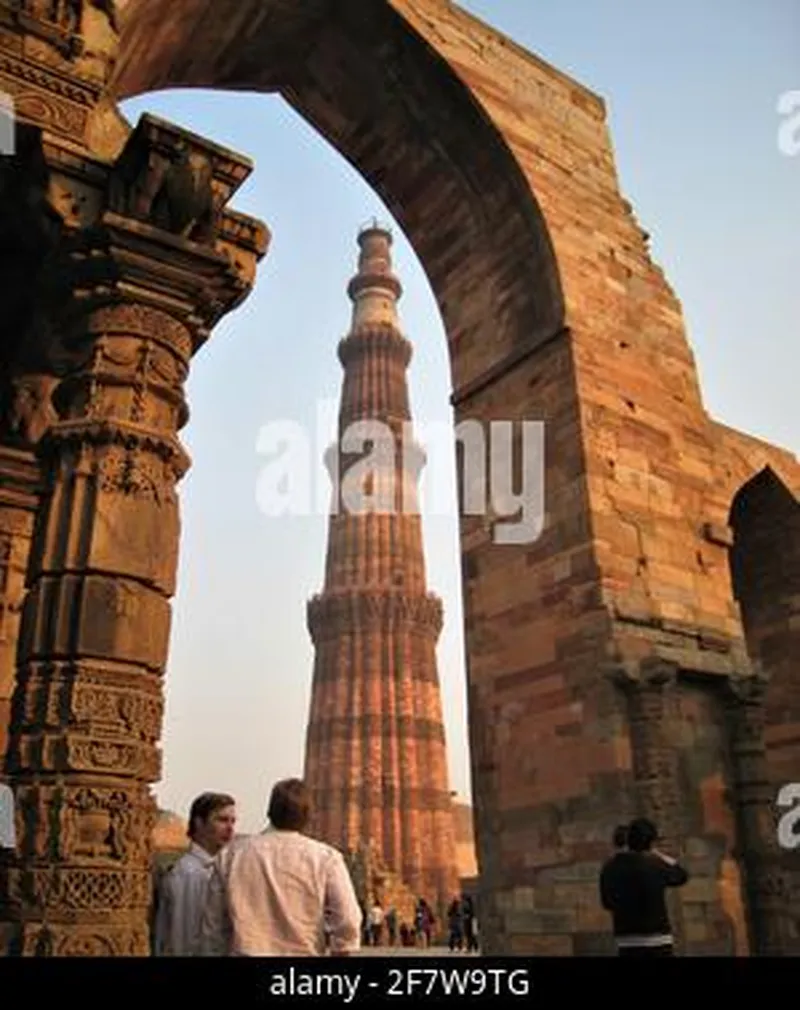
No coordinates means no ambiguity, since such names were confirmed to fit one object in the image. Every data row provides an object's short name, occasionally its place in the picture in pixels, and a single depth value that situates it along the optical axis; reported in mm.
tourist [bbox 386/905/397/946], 19453
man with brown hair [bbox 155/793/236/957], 2900
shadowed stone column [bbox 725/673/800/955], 6538
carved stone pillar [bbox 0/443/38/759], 4680
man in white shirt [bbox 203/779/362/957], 2383
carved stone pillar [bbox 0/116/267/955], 2604
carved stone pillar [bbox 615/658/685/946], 6125
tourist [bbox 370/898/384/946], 18547
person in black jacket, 3846
